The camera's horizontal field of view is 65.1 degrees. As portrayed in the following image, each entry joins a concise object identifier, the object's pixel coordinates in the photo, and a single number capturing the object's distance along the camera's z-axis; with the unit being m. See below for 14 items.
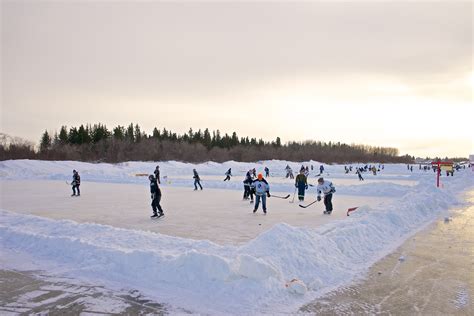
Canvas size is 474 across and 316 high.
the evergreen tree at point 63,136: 84.88
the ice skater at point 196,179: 23.92
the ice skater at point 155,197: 12.58
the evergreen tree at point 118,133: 94.28
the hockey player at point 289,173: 41.52
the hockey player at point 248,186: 17.20
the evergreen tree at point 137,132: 106.71
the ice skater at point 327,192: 13.49
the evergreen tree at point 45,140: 89.53
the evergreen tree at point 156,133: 110.47
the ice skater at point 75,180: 20.16
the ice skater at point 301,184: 16.62
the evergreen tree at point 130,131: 104.93
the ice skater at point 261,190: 13.53
